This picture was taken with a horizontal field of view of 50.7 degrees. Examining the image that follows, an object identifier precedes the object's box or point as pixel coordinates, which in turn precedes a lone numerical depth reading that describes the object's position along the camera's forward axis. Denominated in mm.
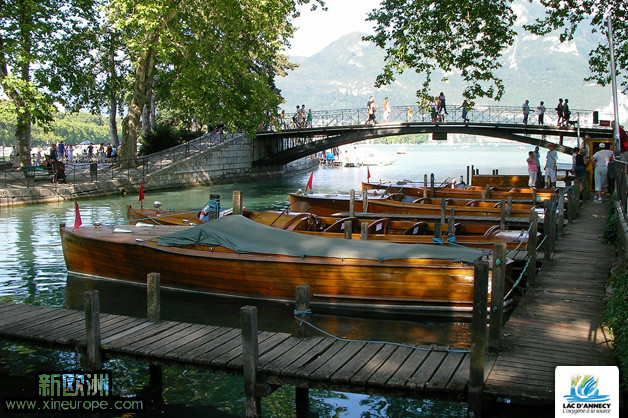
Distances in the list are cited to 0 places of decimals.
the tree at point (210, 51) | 27797
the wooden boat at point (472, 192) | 20094
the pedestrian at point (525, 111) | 33859
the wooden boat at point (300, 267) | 10586
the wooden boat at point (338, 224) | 13594
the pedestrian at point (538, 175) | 22734
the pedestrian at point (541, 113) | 33781
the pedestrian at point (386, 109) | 37775
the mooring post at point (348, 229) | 11973
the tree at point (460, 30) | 19906
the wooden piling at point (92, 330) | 7500
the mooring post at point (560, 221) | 13500
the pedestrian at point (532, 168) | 22562
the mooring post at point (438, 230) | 12312
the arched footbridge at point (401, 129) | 34188
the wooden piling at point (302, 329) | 7207
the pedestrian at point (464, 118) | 34281
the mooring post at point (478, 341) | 6012
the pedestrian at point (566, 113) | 33003
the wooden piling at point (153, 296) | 8305
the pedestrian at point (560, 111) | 33231
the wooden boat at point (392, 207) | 16719
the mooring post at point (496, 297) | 6855
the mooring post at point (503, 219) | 14279
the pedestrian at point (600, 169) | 18359
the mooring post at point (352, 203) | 15870
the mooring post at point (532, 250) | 9961
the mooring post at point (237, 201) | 14312
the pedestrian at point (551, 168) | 22859
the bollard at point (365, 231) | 12398
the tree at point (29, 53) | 26500
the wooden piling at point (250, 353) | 6666
